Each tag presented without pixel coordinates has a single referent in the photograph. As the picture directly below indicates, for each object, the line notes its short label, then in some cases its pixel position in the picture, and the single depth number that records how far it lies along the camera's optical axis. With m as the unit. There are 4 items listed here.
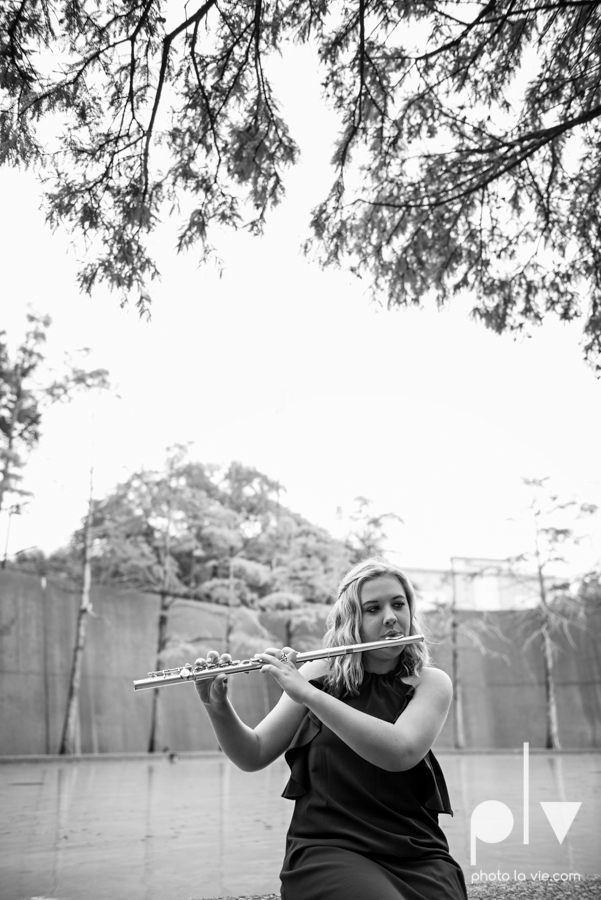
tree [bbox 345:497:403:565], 18.44
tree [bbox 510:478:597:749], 18.08
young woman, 1.66
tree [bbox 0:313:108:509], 13.82
